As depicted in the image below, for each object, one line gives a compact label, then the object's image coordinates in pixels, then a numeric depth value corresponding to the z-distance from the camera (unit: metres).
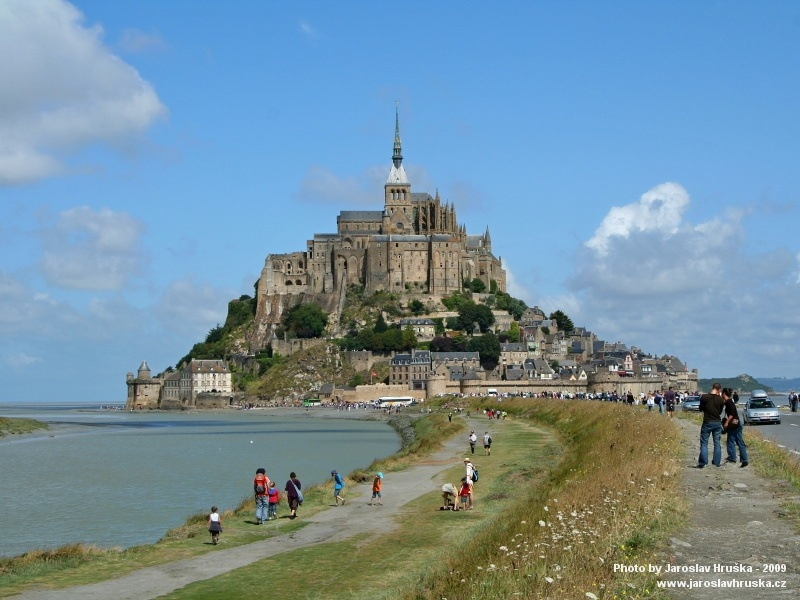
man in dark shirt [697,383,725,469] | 16.84
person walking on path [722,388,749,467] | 16.69
